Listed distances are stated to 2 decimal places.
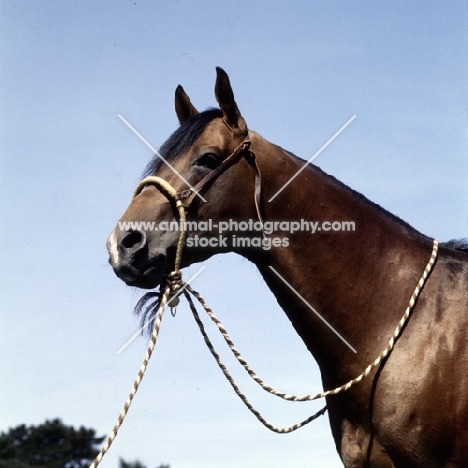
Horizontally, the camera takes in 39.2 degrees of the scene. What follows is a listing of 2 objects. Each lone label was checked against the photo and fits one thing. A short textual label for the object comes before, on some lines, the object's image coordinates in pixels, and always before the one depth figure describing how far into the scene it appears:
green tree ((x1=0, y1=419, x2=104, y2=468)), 24.03
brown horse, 4.42
